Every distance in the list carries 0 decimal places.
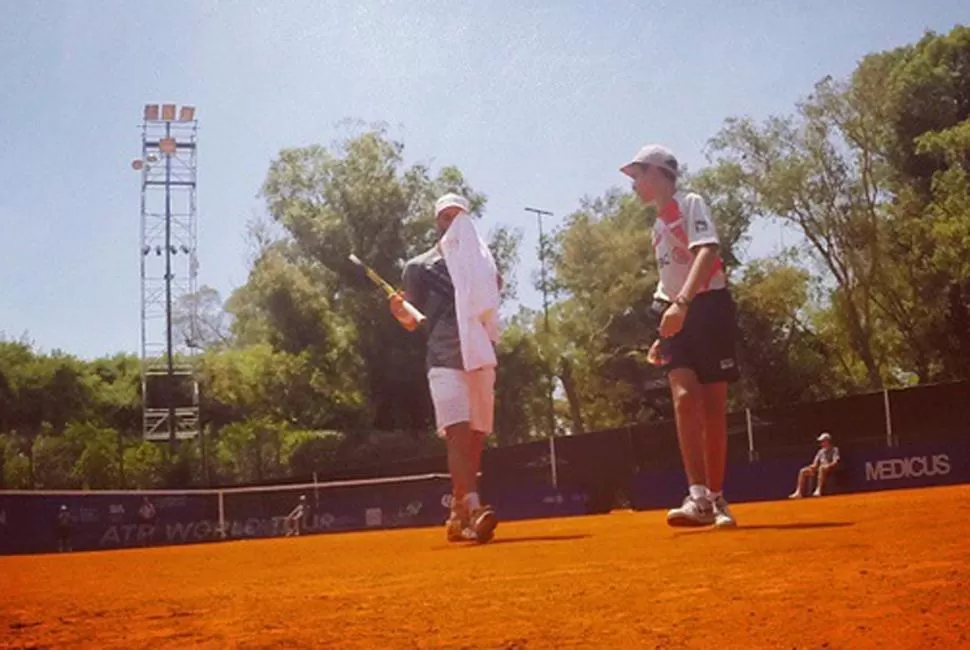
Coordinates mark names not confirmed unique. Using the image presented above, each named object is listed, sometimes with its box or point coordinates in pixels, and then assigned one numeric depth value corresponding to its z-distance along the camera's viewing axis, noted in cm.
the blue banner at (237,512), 1642
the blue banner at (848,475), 1457
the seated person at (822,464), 1512
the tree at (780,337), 3166
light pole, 3484
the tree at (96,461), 2339
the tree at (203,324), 4758
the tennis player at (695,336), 438
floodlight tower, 2889
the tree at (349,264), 3256
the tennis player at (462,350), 496
